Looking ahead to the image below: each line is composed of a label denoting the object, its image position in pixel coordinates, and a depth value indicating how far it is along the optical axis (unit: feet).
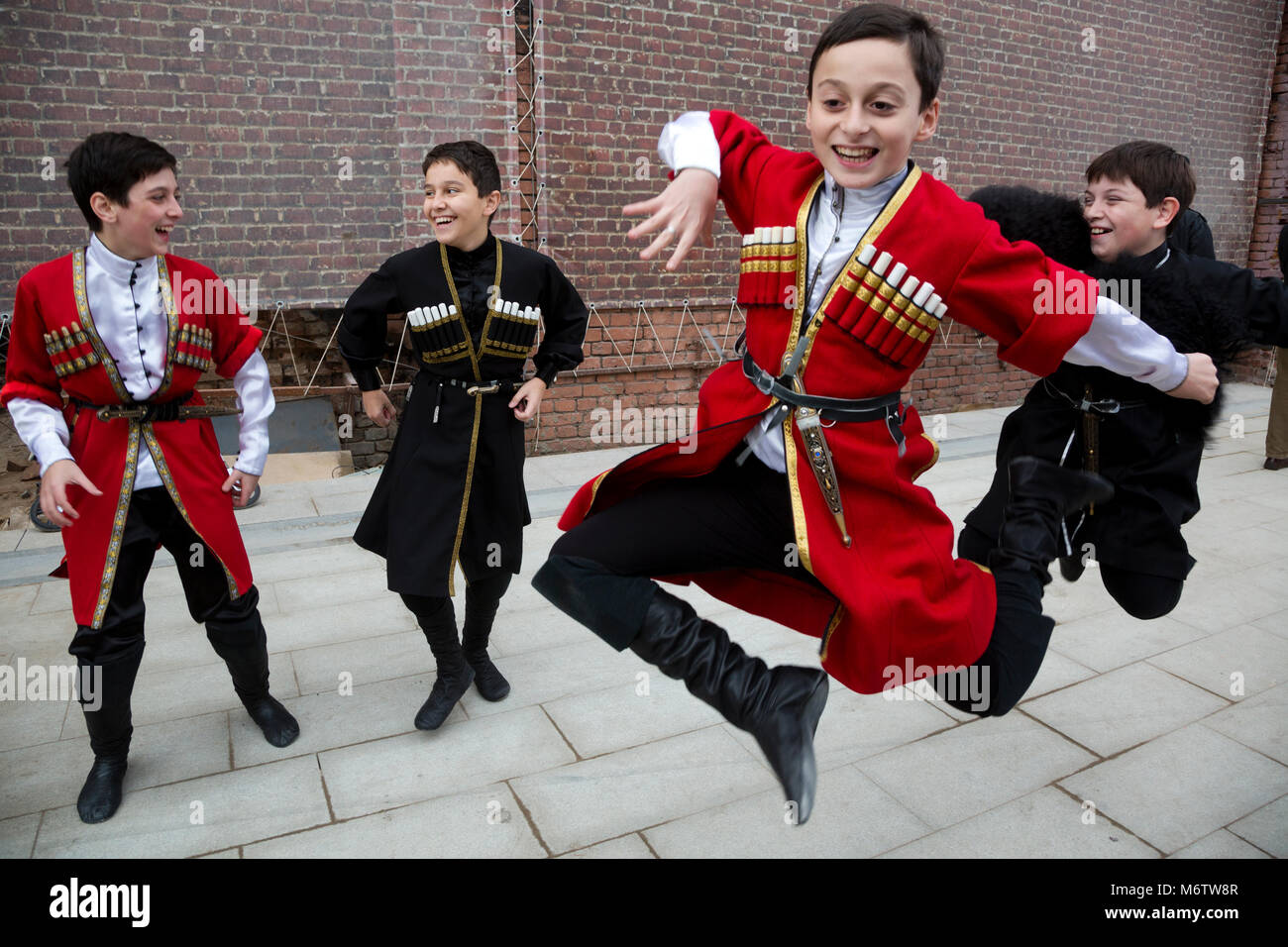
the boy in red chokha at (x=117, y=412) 8.98
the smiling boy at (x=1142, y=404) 9.44
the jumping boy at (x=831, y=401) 6.68
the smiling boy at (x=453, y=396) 10.37
